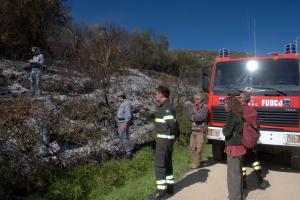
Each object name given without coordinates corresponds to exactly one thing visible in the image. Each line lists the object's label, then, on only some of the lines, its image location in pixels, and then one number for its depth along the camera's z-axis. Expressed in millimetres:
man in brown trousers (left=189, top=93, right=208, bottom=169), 5637
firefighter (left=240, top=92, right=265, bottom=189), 4369
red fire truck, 5225
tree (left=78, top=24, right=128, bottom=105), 9235
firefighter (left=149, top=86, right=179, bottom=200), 4039
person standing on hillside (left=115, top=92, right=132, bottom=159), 6194
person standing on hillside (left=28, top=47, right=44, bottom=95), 7618
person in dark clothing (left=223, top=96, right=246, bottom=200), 3828
